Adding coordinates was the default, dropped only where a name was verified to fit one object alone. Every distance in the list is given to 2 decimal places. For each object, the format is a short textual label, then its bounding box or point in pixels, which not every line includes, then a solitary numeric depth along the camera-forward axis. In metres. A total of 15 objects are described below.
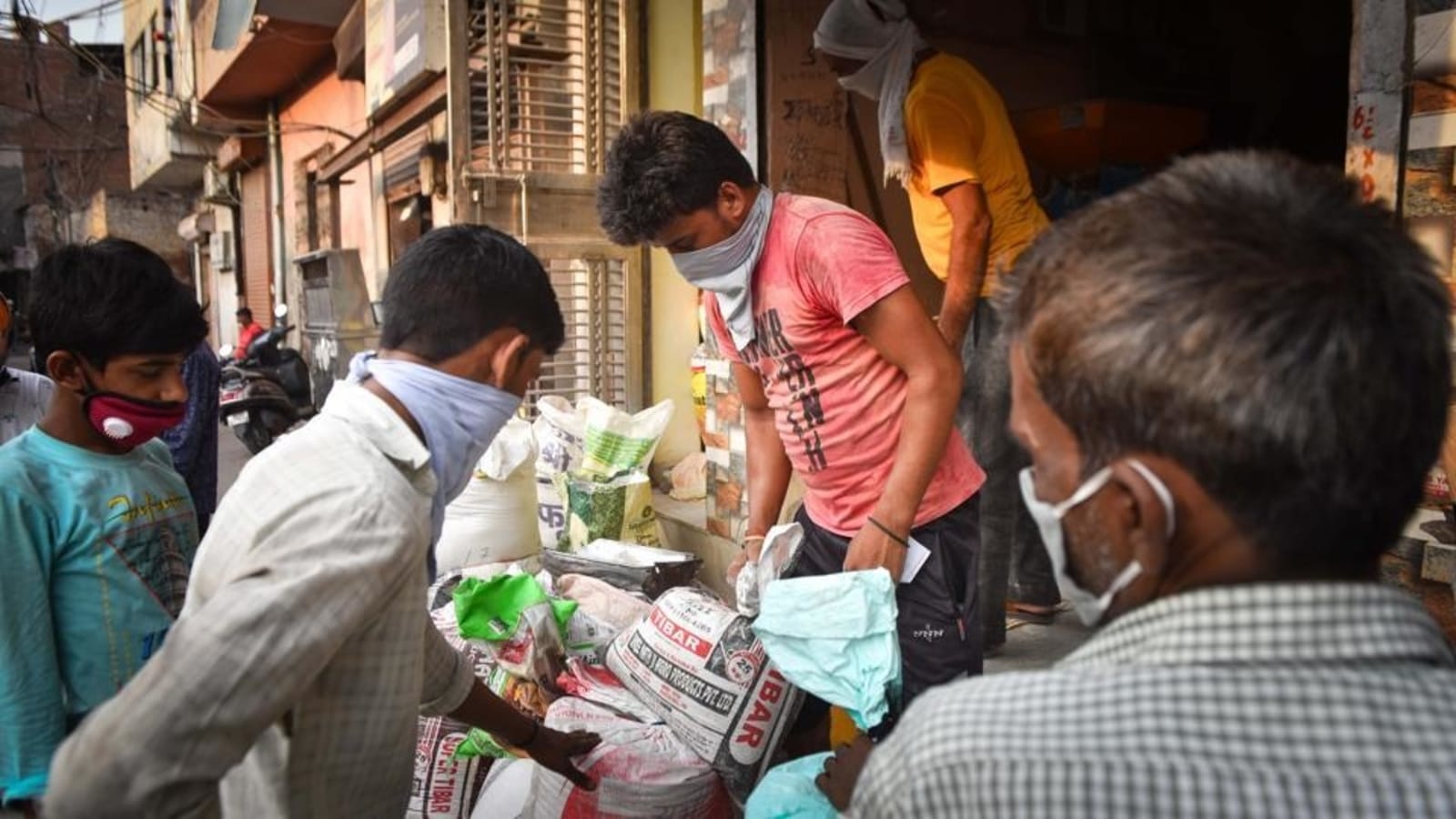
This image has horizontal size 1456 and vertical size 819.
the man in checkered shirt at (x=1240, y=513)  0.66
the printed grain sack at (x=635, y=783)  2.22
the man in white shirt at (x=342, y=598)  1.02
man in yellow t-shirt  2.99
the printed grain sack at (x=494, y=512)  3.94
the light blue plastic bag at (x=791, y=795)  1.88
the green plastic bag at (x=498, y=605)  2.93
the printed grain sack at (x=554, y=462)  4.33
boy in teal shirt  1.65
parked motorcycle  7.46
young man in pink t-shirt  1.90
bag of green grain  4.05
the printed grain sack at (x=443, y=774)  2.53
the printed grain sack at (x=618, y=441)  4.20
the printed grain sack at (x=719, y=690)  2.34
